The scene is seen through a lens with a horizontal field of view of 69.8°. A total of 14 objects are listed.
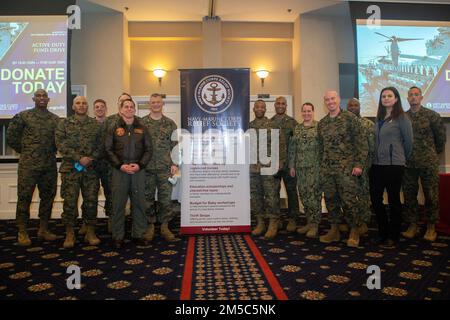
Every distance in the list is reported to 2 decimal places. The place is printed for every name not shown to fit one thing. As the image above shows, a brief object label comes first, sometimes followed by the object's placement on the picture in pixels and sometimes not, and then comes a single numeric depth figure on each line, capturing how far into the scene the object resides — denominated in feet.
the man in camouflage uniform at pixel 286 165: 12.22
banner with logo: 11.79
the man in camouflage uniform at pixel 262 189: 12.03
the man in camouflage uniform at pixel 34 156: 11.27
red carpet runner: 6.75
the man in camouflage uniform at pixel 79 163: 10.88
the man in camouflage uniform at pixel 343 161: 10.30
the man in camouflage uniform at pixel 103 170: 11.77
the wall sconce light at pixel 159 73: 21.66
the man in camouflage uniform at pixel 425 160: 11.34
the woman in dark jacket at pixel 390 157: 10.07
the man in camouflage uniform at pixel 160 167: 11.57
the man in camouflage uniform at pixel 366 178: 10.55
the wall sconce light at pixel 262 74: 21.94
